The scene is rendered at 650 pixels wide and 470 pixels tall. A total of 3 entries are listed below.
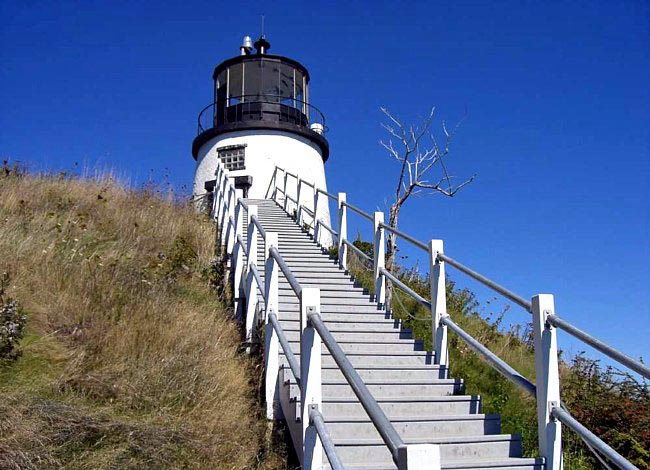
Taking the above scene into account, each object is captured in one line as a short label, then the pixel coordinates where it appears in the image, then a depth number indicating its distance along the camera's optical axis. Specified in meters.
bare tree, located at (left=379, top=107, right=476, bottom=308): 11.64
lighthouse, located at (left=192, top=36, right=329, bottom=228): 18.66
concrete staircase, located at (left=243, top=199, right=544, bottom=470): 4.95
